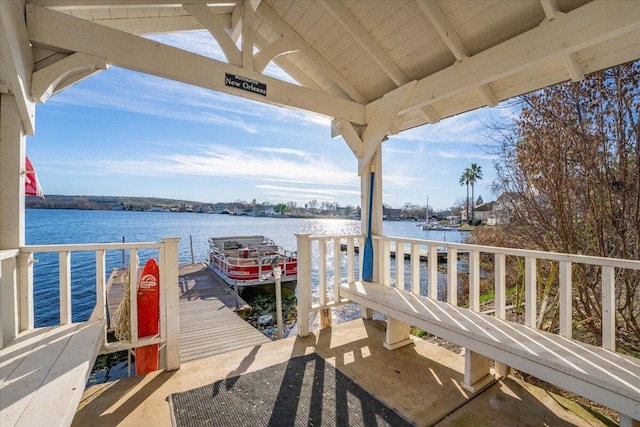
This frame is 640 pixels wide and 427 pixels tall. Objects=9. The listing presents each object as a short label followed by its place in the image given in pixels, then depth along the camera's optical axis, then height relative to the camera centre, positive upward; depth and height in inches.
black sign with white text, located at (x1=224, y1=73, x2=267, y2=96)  95.7 +43.3
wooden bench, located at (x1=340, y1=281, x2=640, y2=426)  53.2 -31.1
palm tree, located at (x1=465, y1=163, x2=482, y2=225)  594.7 +82.0
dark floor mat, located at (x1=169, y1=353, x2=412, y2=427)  67.5 -47.5
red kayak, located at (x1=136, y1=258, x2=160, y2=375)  91.7 -31.0
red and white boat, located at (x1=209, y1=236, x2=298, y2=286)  374.0 -67.8
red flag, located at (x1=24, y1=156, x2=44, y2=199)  80.6 +9.2
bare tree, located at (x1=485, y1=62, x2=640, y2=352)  106.8 +13.5
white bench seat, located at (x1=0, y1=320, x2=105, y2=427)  39.2 -27.0
